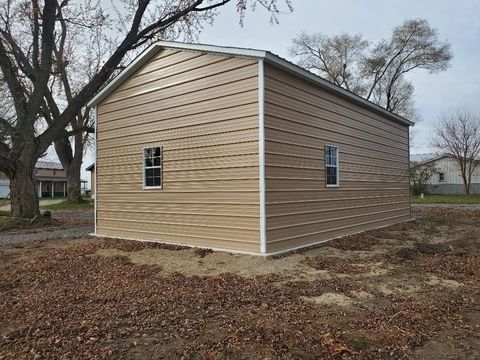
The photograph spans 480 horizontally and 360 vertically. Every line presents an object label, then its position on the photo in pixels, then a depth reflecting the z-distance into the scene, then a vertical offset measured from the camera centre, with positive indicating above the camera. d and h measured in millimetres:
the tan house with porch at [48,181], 53025 -6
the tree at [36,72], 14055 +4034
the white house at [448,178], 39938 +64
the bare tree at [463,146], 36719 +3044
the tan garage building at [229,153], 7824 +635
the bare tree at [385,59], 34000 +11050
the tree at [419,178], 35312 +71
